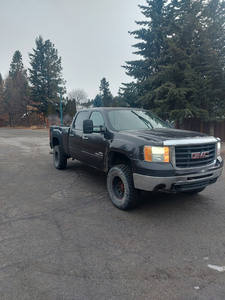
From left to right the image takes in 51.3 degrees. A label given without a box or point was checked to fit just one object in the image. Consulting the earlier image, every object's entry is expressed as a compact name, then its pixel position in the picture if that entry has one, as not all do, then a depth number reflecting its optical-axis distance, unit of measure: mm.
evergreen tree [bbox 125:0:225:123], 13211
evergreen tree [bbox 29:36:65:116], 49250
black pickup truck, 3641
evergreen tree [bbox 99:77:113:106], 79825
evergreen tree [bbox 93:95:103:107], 65000
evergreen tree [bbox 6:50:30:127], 51094
